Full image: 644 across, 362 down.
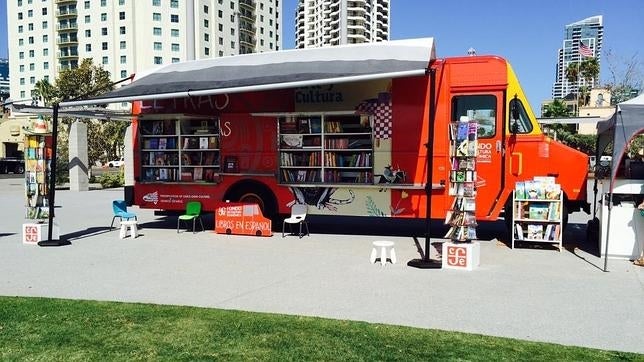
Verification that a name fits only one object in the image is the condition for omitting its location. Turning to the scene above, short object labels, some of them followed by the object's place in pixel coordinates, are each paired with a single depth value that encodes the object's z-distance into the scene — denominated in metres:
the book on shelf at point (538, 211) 9.50
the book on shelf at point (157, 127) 12.27
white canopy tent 7.97
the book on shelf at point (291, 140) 11.21
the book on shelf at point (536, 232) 9.57
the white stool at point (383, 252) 8.19
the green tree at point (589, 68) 56.16
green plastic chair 11.37
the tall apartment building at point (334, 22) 120.88
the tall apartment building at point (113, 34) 86.94
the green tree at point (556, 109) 49.72
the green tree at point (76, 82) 32.56
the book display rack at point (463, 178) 7.83
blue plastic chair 11.19
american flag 42.10
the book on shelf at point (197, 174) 11.99
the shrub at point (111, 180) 27.47
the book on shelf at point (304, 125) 11.17
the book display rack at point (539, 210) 9.41
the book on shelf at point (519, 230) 9.68
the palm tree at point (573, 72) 59.20
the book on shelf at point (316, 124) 11.14
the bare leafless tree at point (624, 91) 29.75
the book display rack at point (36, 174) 10.26
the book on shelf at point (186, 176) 12.03
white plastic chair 10.64
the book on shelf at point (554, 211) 9.41
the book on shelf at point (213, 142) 11.79
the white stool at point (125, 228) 10.93
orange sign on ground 11.02
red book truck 9.73
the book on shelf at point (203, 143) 11.90
